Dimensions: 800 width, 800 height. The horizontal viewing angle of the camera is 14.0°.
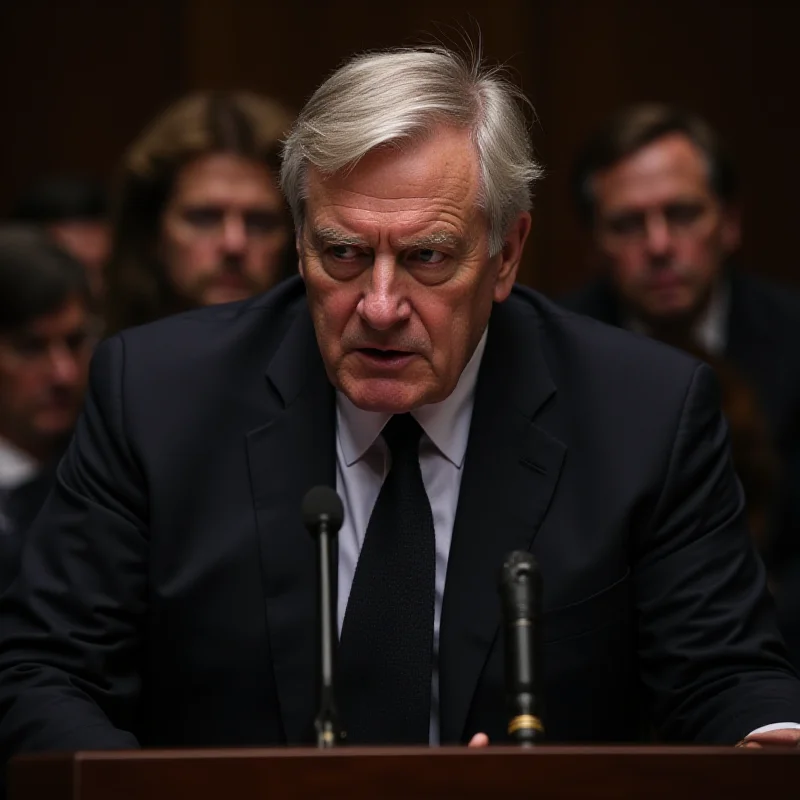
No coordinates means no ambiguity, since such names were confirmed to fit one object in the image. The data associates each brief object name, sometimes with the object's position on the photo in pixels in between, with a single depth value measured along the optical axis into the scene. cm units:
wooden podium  327
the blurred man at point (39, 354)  761
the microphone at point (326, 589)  352
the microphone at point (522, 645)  351
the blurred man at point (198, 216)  725
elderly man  458
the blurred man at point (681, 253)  841
